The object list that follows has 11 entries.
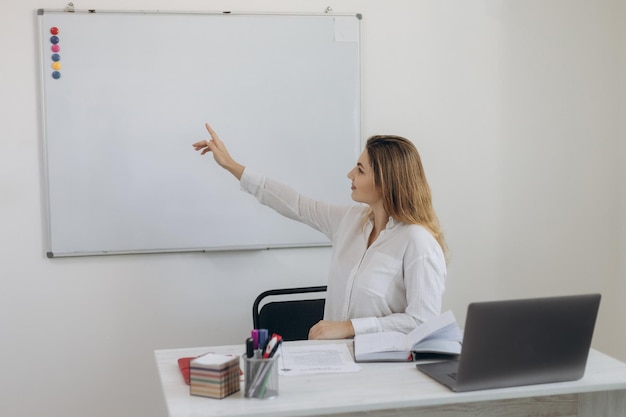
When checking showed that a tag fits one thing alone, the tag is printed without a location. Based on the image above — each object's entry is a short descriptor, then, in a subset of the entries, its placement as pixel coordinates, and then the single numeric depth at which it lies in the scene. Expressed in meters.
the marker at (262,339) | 1.79
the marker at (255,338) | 1.78
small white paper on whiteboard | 3.36
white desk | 1.72
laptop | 1.80
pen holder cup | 1.76
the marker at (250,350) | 1.77
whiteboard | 3.15
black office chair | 2.95
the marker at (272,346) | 1.77
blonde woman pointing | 2.34
